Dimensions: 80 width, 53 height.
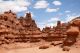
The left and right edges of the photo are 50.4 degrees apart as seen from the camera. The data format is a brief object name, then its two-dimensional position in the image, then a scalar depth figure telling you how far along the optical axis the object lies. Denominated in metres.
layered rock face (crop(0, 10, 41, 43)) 21.35
